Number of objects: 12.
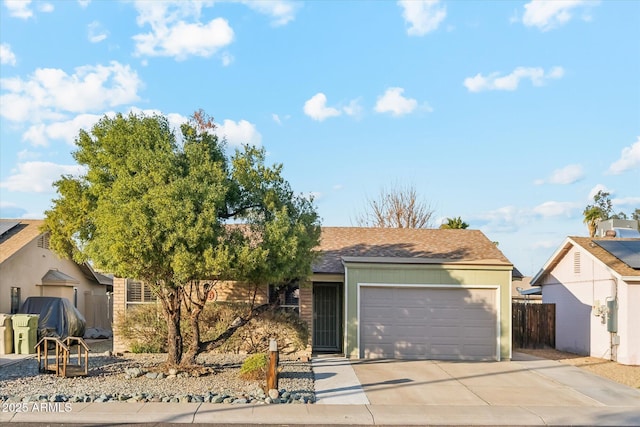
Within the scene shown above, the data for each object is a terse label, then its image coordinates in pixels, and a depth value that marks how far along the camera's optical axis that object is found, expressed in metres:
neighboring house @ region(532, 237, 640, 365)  18.80
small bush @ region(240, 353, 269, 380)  14.30
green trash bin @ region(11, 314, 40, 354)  18.94
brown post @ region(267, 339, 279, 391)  12.68
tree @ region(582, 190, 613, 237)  33.42
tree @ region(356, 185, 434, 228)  37.31
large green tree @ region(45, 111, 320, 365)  13.23
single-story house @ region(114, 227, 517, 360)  18.88
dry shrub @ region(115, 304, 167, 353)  18.83
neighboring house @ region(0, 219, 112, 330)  22.33
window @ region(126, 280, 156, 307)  19.36
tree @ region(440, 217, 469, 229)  31.97
